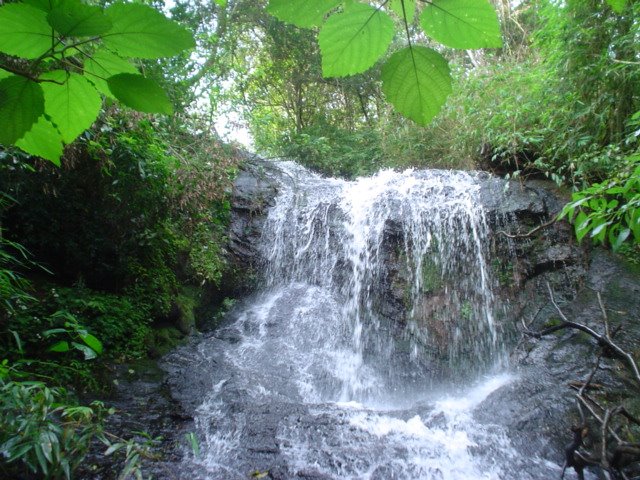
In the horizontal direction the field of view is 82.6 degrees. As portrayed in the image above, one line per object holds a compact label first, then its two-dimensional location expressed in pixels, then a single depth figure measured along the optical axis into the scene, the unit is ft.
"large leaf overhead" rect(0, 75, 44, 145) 1.46
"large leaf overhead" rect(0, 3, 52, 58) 1.40
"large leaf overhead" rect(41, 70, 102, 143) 1.73
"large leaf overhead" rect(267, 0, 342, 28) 1.68
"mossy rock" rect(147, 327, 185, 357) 14.66
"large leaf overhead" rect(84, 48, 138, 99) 1.72
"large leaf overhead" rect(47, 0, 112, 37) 1.39
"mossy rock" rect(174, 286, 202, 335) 16.97
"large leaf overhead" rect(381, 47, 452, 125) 1.74
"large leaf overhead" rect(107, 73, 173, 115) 1.73
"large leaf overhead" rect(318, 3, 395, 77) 1.70
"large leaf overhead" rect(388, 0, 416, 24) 1.76
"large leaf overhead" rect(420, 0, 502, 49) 1.62
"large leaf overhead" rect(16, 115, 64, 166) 1.89
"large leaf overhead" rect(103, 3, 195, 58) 1.57
